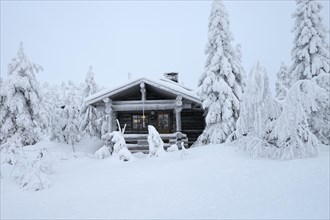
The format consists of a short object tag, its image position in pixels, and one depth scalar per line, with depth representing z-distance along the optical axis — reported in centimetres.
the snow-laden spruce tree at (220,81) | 1681
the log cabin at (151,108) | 1850
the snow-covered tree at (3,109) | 1903
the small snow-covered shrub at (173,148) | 1433
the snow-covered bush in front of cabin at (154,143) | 1280
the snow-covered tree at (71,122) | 2824
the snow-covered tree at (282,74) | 3500
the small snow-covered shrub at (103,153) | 1482
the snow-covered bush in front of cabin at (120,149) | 1261
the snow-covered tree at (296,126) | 869
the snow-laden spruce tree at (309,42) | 1794
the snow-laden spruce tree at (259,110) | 942
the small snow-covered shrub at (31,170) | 922
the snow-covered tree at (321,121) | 1015
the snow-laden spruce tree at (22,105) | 1908
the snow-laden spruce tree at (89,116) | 2898
